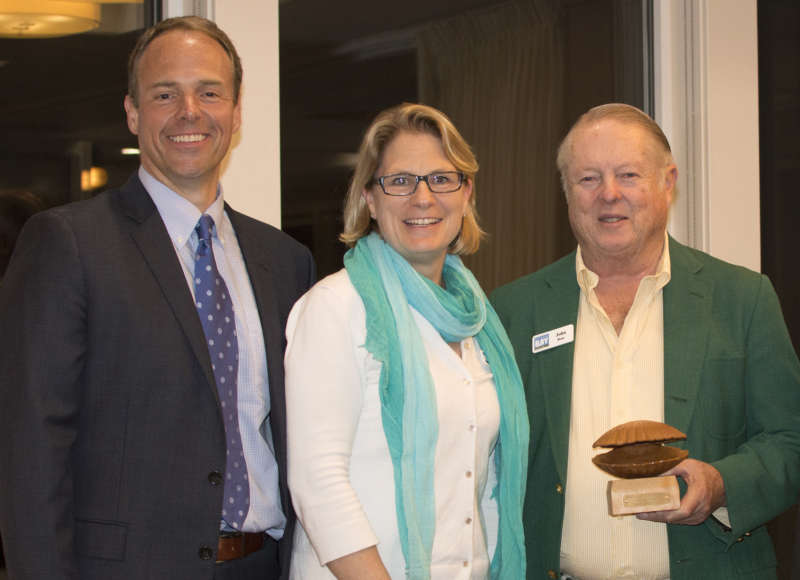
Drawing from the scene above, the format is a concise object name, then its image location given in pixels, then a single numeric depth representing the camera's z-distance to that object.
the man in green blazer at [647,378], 2.40
